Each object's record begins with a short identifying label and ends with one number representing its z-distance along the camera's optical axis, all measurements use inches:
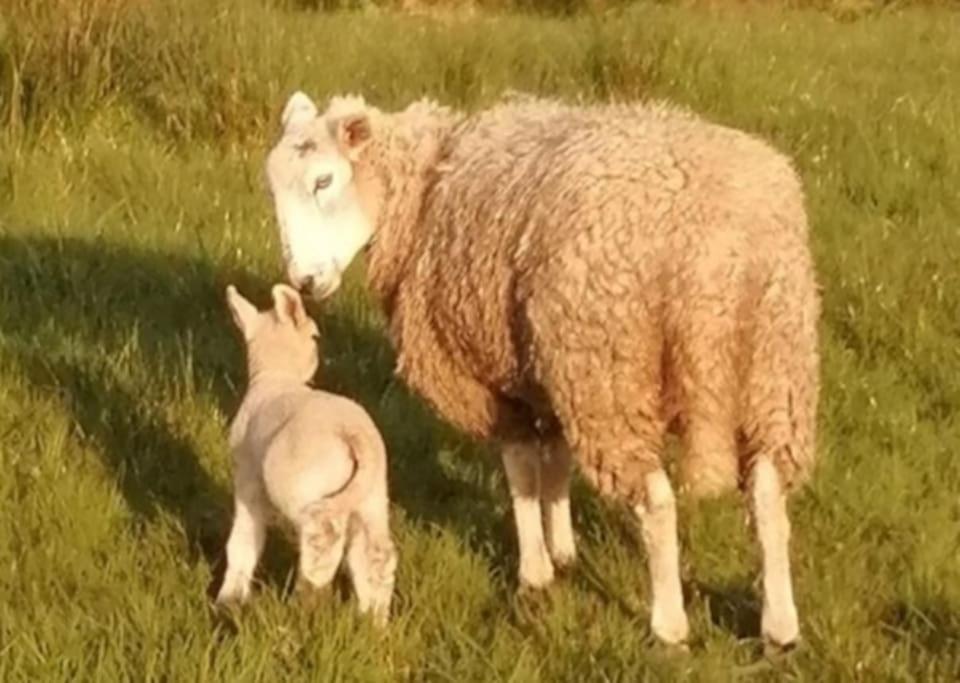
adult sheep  195.9
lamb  193.9
